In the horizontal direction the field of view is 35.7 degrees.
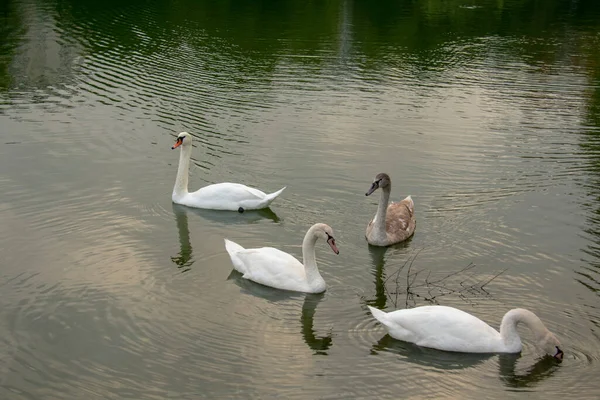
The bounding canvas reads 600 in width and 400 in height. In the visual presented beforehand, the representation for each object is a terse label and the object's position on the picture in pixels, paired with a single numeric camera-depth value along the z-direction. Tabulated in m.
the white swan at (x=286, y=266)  11.59
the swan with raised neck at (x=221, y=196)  14.60
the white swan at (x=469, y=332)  9.95
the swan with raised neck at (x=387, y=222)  13.31
